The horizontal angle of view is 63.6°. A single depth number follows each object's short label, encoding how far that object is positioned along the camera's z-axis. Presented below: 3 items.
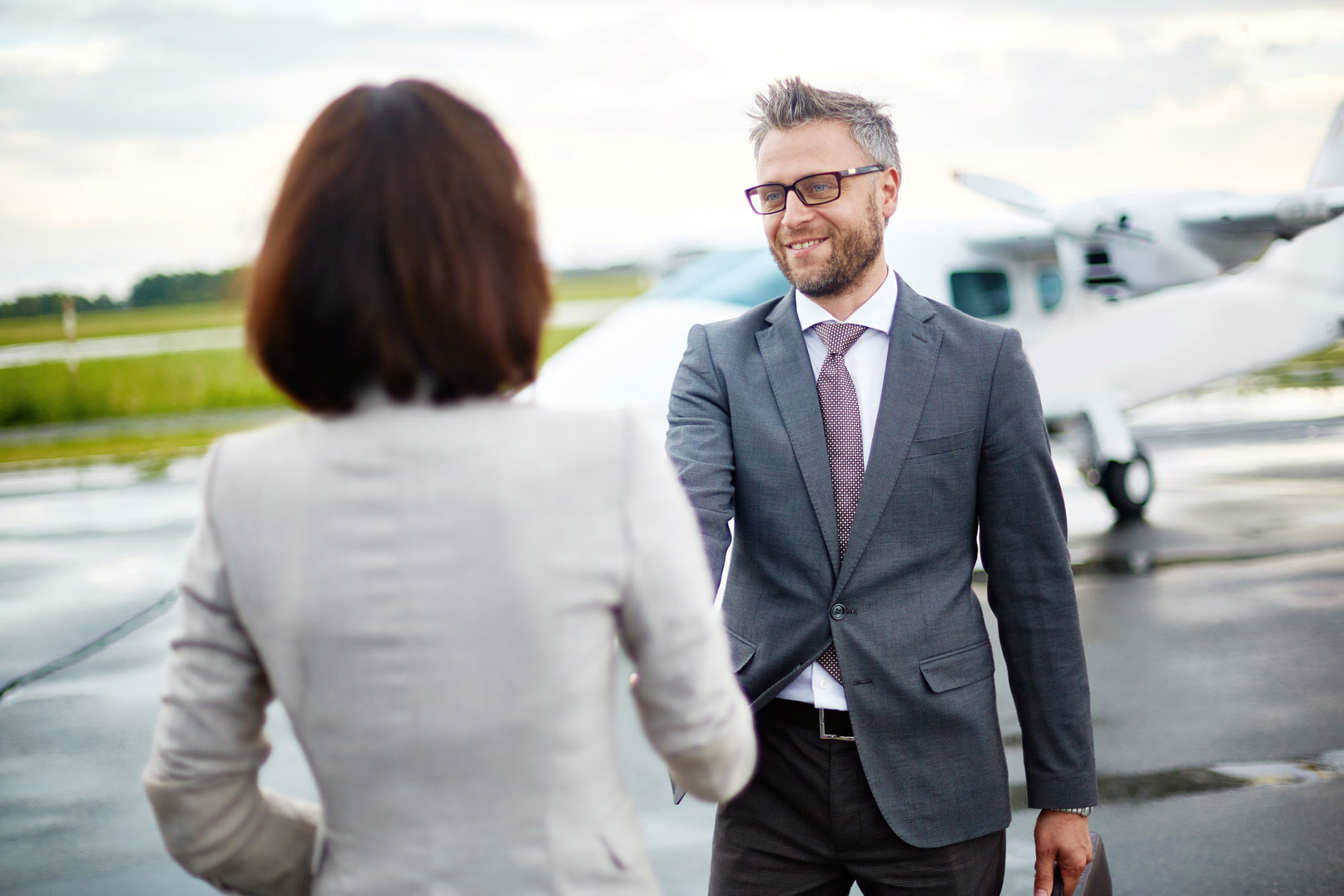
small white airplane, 8.52
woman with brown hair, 0.99
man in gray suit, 1.75
